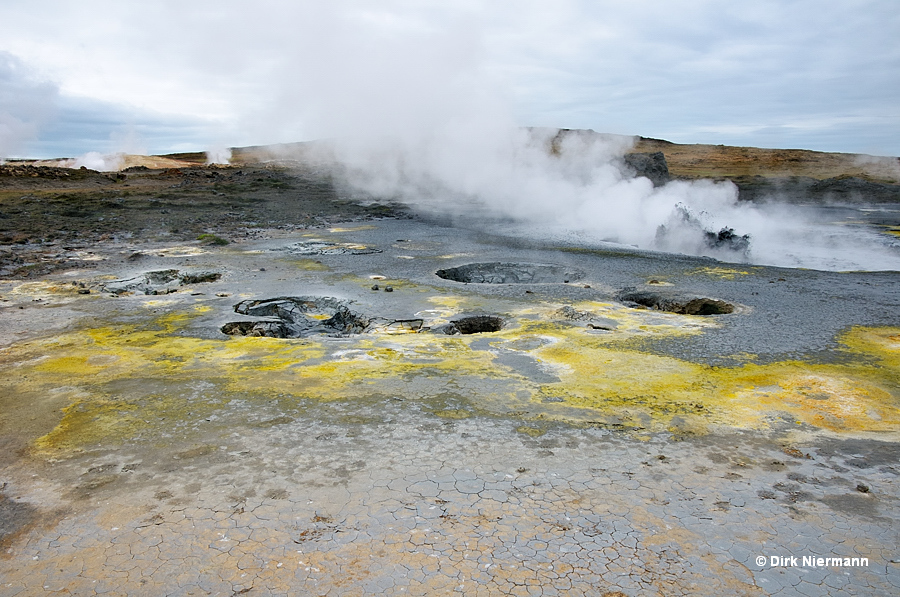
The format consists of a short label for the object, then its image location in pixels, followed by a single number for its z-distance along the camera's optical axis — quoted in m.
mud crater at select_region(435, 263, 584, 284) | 15.23
